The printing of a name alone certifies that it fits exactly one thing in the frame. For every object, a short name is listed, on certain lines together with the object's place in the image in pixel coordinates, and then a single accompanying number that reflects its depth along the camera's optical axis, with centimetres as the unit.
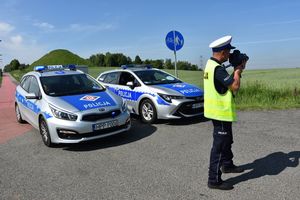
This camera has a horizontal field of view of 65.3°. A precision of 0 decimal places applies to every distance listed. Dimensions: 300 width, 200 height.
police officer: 291
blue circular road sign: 847
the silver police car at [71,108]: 466
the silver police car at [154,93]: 587
